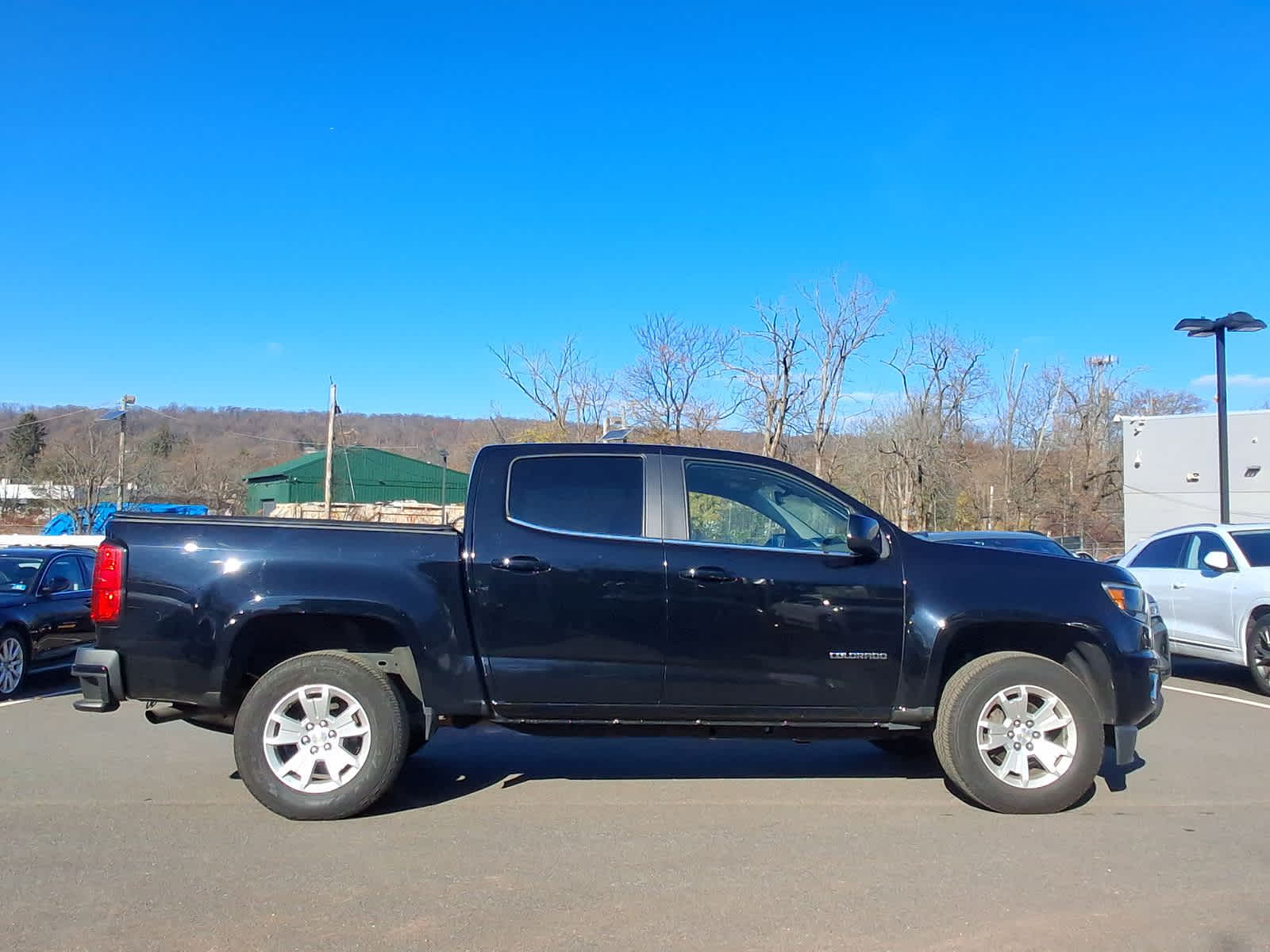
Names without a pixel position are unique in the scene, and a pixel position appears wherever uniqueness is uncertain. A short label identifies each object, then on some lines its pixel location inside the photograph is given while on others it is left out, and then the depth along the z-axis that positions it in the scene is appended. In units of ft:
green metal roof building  202.49
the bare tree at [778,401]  100.78
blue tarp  115.24
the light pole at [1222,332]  52.21
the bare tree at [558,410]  116.16
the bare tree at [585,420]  114.62
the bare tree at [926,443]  122.21
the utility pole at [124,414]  99.38
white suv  31.91
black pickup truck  16.71
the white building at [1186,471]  106.52
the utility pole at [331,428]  100.68
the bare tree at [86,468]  133.69
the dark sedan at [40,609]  29.07
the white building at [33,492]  142.31
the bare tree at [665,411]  105.29
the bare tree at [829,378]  103.71
